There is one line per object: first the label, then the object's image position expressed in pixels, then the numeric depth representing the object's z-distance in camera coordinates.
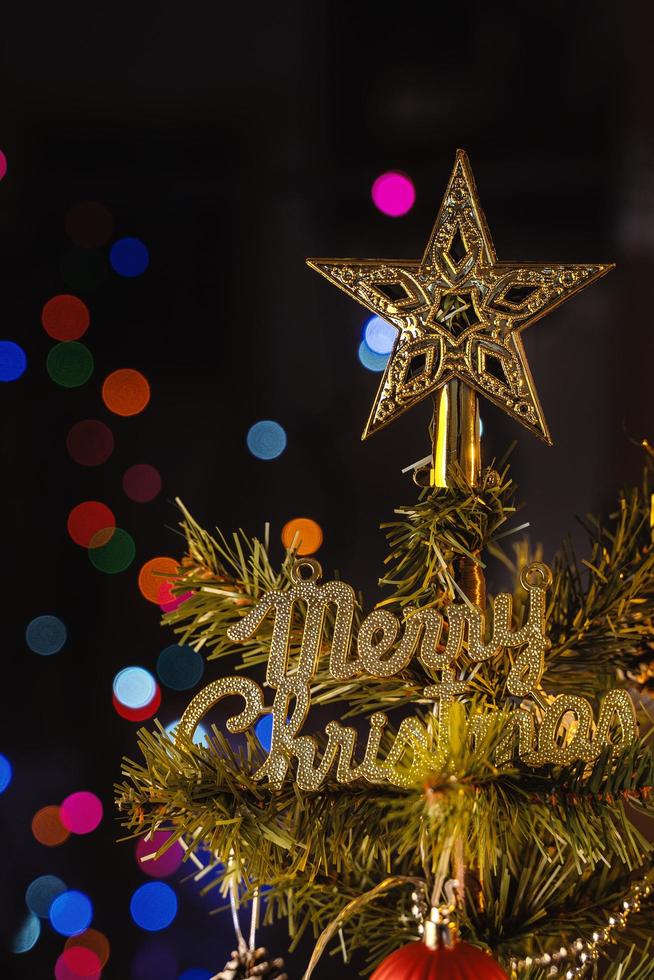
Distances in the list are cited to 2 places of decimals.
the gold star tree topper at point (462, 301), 1.35
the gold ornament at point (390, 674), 1.30
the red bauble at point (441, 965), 1.25
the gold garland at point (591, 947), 1.32
